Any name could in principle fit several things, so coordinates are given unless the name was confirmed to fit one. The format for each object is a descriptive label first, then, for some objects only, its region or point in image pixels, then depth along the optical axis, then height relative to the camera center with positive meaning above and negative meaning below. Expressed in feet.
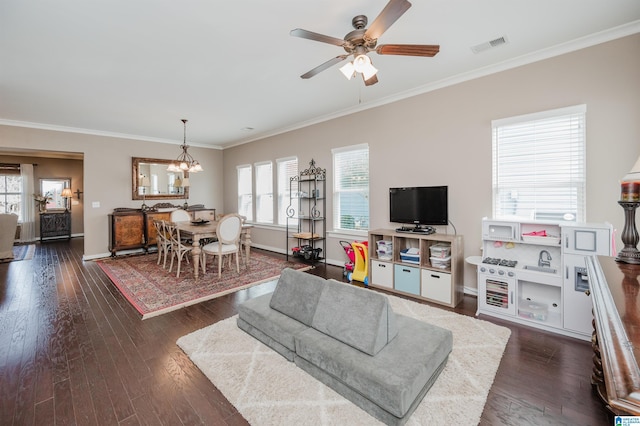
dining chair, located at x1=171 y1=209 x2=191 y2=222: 19.16 -0.52
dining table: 14.56 -1.26
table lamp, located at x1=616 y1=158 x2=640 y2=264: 6.07 -0.32
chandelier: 17.28 +2.62
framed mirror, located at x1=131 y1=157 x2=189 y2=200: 22.52 +2.35
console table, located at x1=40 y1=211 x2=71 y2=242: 28.19 -1.60
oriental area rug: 11.71 -3.72
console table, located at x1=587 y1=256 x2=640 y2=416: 2.02 -1.30
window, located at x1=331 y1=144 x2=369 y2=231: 16.01 +1.21
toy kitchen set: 8.50 -2.17
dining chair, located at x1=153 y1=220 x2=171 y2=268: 16.74 -1.78
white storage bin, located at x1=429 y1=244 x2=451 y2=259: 11.55 -1.84
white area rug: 5.68 -4.17
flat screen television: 12.26 +0.11
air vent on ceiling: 9.13 +5.50
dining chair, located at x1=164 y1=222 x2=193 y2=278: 15.16 -1.95
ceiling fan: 6.34 +4.04
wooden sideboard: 20.51 -1.49
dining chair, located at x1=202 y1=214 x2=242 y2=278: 14.85 -1.69
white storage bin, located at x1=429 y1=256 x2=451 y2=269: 11.47 -2.28
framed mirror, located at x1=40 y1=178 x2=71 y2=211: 28.66 +1.69
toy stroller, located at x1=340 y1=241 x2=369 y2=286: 14.28 -2.94
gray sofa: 5.46 -3.18
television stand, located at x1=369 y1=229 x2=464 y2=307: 11.27 -2.52
